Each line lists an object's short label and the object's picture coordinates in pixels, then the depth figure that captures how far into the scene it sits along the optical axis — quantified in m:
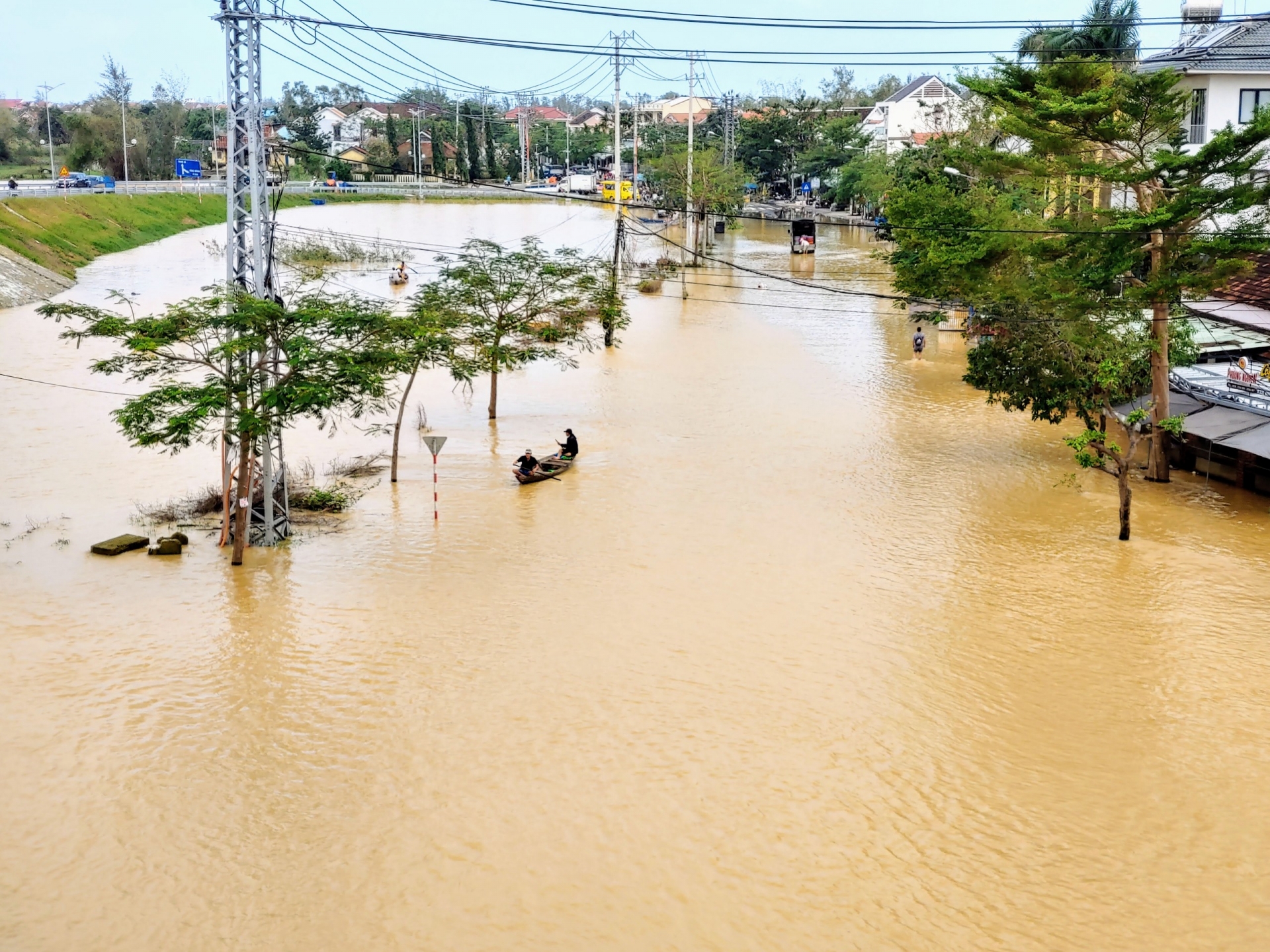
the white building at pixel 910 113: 92.19
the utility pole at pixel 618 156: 39.33
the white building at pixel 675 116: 177.48
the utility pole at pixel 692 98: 69.32
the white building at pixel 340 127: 147.88
